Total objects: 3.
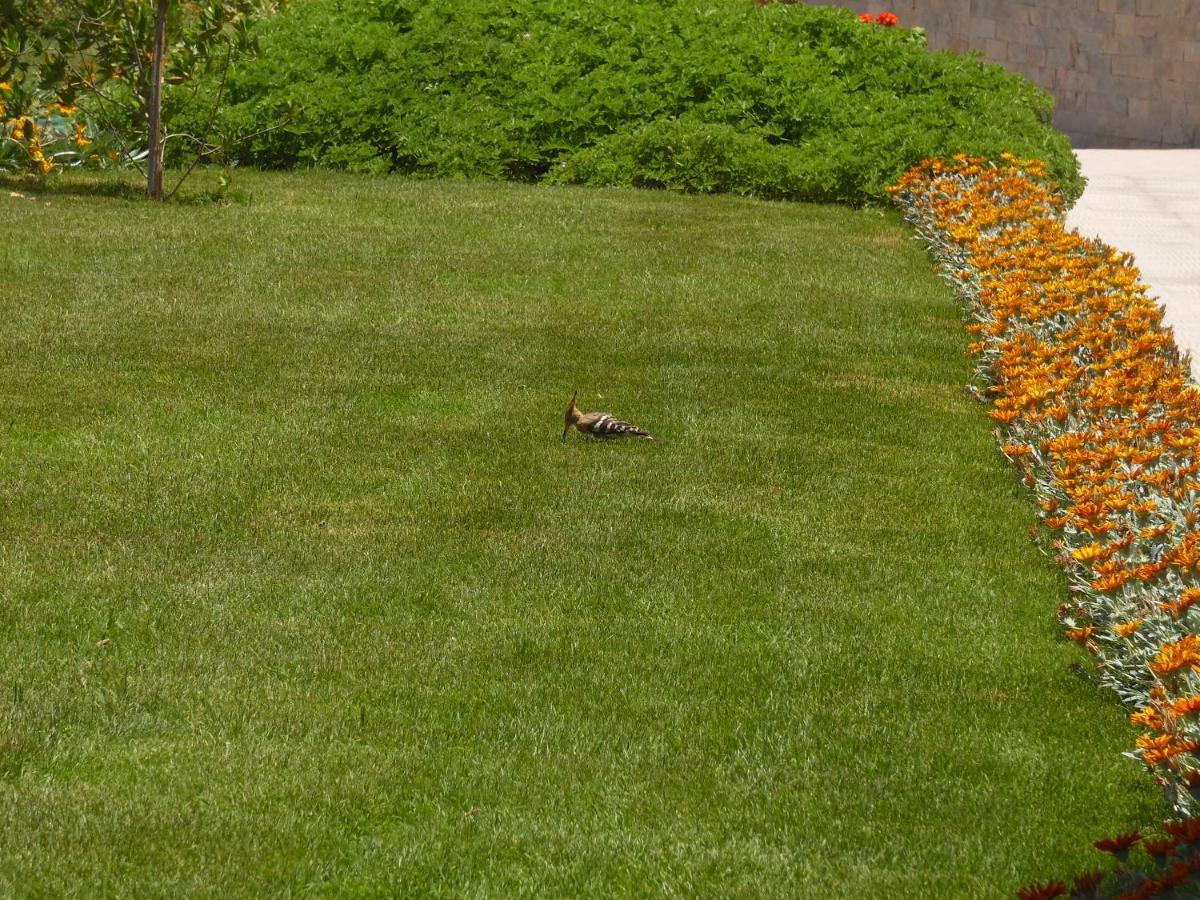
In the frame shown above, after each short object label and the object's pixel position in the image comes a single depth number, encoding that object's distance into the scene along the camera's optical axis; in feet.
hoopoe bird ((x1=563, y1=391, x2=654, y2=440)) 52.26
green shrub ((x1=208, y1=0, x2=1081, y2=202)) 99.25
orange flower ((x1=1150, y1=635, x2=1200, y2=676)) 33.81
